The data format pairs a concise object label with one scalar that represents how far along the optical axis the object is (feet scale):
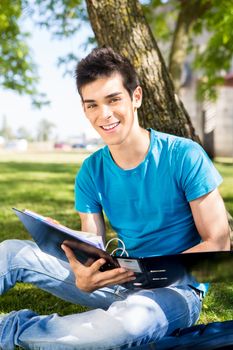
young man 7.63
